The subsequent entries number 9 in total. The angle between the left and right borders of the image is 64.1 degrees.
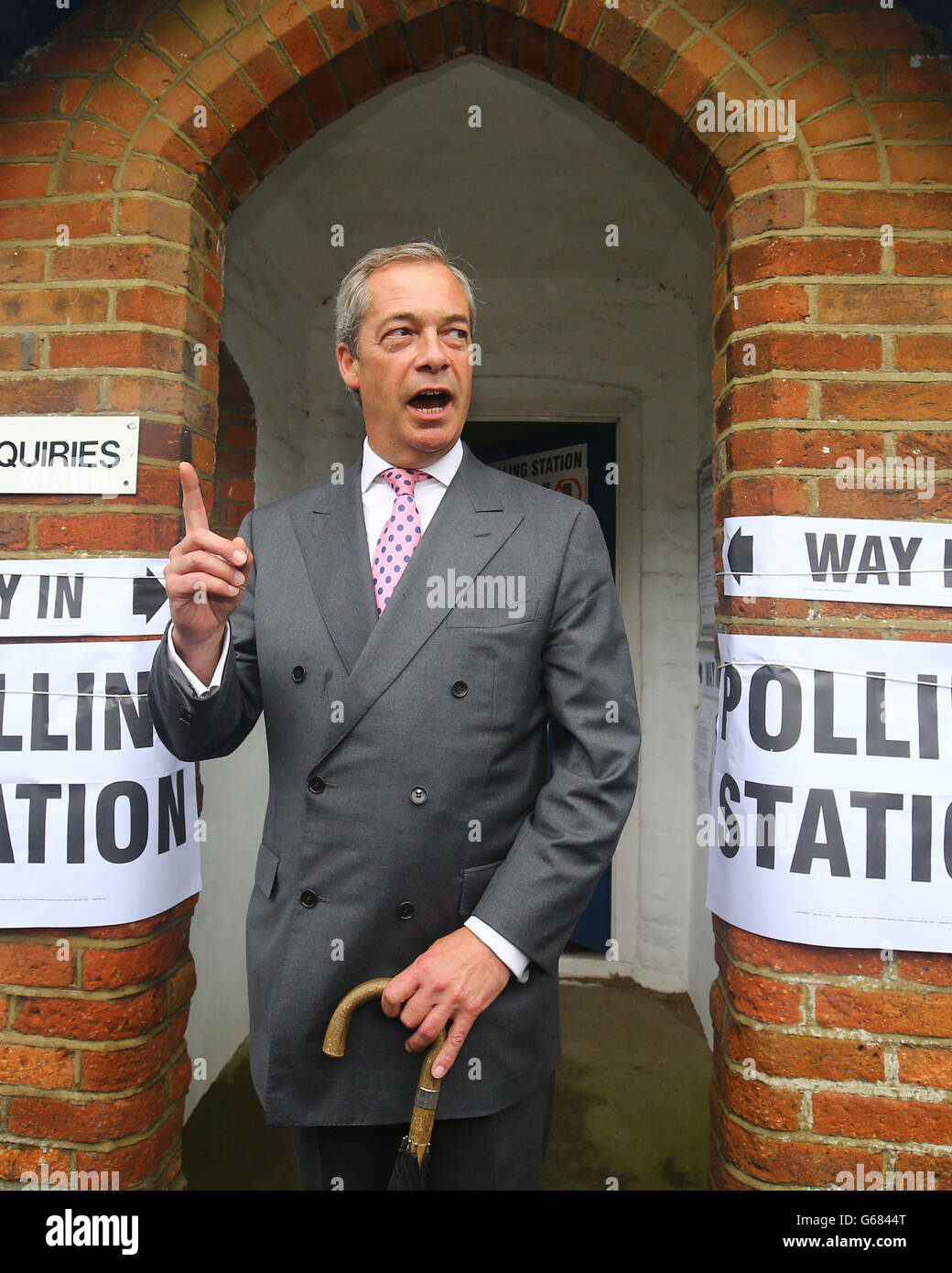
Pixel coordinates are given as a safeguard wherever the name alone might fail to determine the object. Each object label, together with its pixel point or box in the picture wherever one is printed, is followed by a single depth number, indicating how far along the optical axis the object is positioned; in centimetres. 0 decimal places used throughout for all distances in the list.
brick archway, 163
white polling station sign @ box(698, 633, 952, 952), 161
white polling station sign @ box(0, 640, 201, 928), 173
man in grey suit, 137
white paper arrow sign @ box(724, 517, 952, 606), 164
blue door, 382
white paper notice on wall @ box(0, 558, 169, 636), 175
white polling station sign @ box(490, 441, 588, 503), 387
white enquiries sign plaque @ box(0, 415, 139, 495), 176
